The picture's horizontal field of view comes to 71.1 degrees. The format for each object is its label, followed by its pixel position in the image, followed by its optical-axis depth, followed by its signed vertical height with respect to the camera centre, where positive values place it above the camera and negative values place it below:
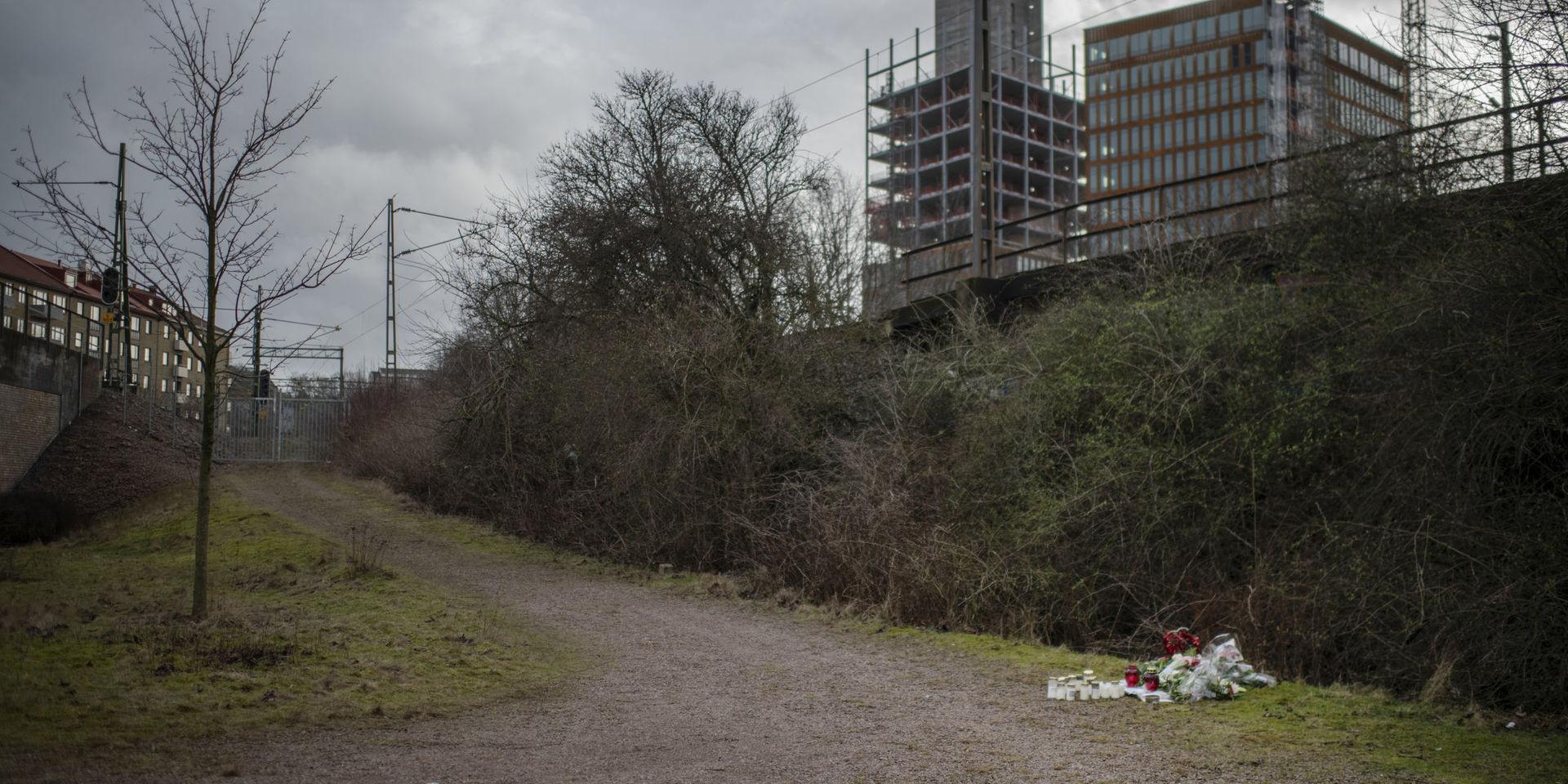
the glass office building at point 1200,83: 97.25 +34.41
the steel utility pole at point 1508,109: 8.60 +2.74
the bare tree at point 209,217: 8.84 +1.92
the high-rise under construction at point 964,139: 102.56 +30.99
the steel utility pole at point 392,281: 33.59 +5.30
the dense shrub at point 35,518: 16.38 -1.02
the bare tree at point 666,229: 17.84 +3.78
